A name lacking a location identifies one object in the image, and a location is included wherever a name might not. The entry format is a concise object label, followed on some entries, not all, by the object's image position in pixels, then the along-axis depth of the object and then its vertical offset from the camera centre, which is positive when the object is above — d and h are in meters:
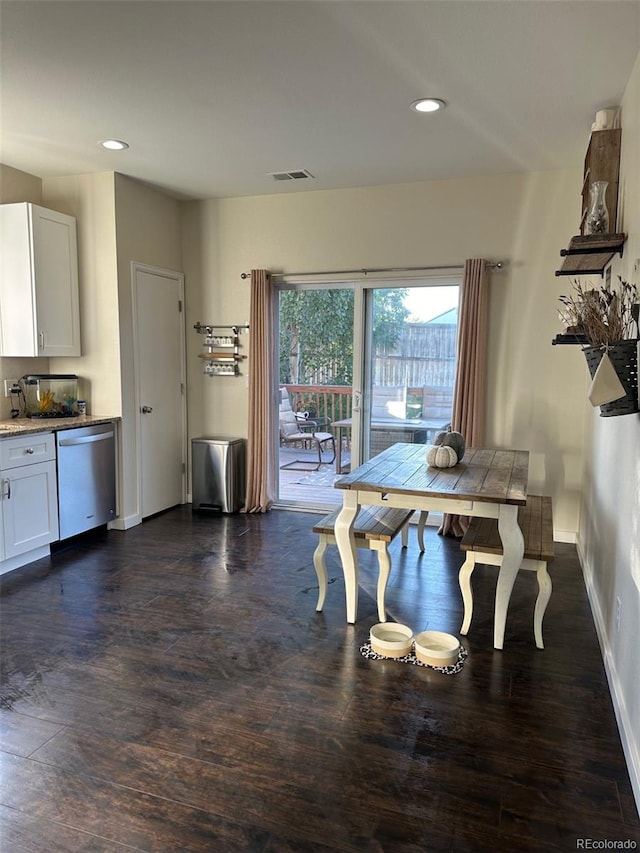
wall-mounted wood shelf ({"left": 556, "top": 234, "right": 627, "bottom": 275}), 2.69 +0.58
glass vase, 2.79 +0.76
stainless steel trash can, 5.03 -0.99
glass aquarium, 4.31 -0.27
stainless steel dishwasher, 4.01 -0.86
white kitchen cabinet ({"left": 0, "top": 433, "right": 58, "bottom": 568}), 3.55 -0.88
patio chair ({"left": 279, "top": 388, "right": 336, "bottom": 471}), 5.29 -0.64
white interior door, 4.70 -0.22
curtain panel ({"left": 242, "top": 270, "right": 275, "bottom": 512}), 4.89 -0.30
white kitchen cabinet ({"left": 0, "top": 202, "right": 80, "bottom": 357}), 4.02 +0.59
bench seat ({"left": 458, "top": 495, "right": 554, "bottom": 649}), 2.66 -0.88
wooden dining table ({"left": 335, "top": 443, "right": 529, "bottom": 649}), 2.57 -0.60
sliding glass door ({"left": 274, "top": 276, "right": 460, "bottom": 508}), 4.64 -0.01
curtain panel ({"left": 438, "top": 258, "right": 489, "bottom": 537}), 4.27 +0.07
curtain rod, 4.29 +0.76
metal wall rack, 5.14 +0.11
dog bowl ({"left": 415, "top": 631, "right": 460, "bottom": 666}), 2.53 -1.29
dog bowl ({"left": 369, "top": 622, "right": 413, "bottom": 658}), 2.60 -1.29
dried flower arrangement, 2.17 +0.20
